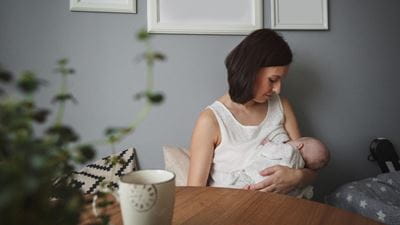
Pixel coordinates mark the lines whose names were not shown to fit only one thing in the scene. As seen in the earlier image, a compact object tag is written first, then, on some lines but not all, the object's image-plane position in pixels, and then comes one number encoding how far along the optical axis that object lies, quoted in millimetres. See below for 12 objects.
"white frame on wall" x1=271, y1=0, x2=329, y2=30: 1658
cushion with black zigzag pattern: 1477
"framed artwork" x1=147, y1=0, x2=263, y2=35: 1588
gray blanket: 1235
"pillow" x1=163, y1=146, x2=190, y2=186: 1489
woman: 1298
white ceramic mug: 546
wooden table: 696
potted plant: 222
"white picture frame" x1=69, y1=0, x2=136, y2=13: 1538
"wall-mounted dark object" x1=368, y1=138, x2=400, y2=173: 1729
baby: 1271
